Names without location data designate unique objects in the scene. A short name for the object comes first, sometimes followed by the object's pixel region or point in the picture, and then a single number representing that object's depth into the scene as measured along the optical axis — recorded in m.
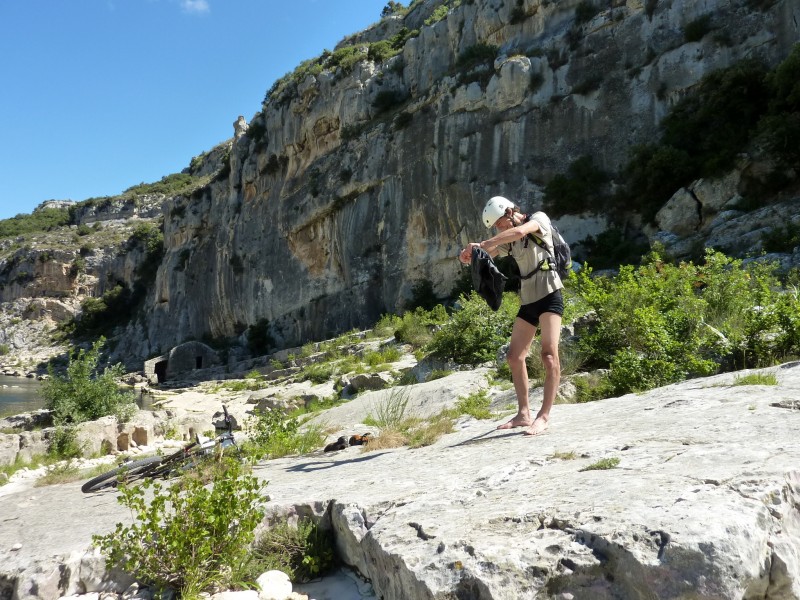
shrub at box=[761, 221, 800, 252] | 12.12
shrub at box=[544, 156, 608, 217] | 21.31
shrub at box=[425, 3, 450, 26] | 30.62
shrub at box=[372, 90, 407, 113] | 30.11
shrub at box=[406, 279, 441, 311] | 25.48
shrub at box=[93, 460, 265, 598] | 2.53
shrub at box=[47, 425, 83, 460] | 8.91
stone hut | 36.88
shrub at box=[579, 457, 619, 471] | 2.70
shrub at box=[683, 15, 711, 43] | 19.89
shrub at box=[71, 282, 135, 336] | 60.94
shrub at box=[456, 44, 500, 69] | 25.83
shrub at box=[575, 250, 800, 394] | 5.27
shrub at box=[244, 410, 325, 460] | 5.51
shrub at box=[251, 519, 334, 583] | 2.76
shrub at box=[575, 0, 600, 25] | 23.09
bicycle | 4.62
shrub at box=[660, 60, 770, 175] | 17.81
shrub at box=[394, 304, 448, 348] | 15.94
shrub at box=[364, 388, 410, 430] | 5.62
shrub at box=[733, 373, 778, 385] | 4.04
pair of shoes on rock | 5.14
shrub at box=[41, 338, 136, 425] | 11.04
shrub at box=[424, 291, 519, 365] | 9.55
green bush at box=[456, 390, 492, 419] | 5.33
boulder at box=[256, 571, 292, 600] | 2.53
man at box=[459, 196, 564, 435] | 4.12
